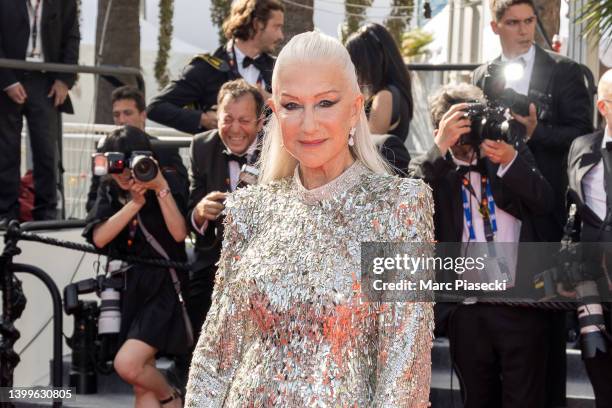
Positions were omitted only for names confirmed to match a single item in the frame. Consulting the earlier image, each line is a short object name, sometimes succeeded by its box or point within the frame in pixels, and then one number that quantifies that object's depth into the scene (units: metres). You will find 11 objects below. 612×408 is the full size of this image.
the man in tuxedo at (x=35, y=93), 7.70
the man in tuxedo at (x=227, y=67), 6.92
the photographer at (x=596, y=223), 5.27
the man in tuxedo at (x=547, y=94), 5.96
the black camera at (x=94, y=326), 6.45
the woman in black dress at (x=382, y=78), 5.86
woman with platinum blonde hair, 2.91
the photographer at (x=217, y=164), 5.86
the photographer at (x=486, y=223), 5.38
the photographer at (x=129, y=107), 7.78
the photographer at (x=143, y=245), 6.09
